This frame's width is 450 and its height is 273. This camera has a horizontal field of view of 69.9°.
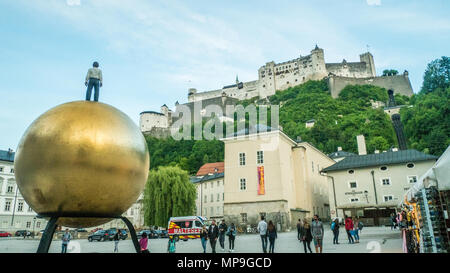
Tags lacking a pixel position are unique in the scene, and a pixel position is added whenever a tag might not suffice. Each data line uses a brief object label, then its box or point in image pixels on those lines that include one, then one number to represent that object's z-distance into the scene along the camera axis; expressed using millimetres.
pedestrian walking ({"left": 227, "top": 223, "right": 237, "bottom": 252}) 15422
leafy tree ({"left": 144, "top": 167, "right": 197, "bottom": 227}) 38312
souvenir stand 8508
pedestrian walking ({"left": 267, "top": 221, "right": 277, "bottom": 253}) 12945
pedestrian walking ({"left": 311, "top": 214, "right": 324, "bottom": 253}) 12391
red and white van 29047
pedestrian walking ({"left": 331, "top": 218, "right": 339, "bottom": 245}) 16547
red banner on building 36188
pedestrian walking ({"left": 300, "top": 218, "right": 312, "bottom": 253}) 12789
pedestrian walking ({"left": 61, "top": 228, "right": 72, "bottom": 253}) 14859
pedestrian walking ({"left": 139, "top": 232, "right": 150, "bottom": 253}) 10664
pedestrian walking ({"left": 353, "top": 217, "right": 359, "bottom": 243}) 17250
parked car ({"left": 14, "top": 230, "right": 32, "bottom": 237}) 47375
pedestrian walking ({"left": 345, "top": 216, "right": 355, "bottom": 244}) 16797
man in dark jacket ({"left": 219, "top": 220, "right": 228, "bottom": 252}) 16141
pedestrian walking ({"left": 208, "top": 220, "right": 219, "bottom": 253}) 14209
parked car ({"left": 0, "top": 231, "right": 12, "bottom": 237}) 46194
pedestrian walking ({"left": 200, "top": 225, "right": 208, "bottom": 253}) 15029
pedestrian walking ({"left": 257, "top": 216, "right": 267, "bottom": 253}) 13430
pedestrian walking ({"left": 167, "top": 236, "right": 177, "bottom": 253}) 13670
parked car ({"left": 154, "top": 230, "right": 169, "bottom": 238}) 37062
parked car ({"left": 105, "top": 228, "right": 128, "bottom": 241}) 31344
